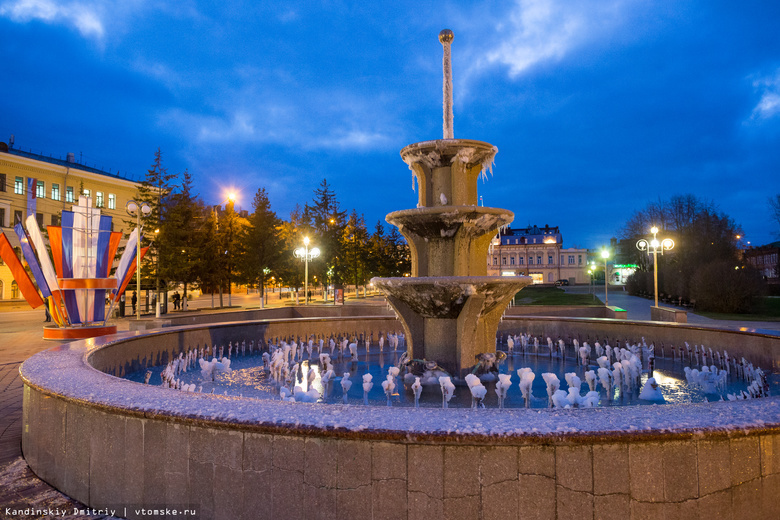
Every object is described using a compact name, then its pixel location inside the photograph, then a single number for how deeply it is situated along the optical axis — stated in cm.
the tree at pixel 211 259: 3452
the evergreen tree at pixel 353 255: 4609
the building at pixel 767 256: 6481
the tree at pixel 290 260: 3788
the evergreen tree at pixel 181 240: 2953
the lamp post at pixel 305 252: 3276
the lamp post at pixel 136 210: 1692
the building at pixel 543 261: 10262
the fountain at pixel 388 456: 331
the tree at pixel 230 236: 3713
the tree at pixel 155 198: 3014
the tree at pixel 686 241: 3541
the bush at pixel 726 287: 2845
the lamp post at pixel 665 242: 2371
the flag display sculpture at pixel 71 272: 1409
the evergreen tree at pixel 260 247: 3628
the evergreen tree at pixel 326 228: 4319
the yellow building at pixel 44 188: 4206
